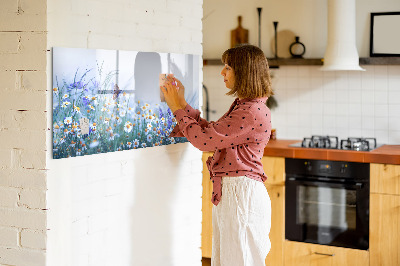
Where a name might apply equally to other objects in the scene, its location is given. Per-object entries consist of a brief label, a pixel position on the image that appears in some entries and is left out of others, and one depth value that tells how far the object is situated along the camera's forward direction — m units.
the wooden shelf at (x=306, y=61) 4.55
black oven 4.17
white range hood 4.50
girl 2.72
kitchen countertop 4.06
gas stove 4.34
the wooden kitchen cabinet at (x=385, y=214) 4.04
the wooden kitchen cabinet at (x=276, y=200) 4.41
